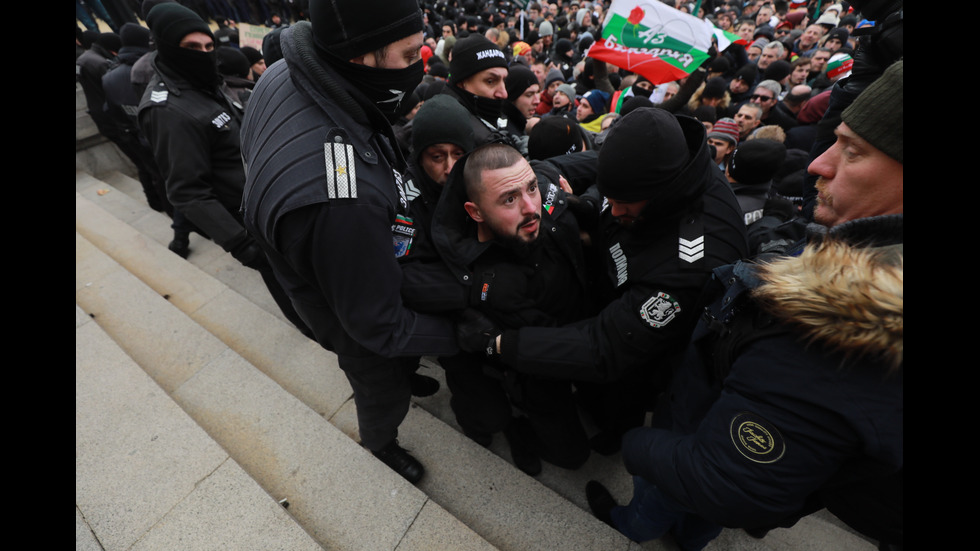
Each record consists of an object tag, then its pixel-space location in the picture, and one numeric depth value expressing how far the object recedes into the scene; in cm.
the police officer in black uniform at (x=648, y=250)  163
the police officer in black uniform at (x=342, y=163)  145
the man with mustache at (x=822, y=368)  92
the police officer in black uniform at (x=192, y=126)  280
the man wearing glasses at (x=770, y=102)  522
